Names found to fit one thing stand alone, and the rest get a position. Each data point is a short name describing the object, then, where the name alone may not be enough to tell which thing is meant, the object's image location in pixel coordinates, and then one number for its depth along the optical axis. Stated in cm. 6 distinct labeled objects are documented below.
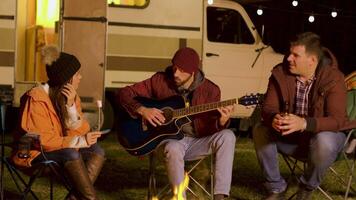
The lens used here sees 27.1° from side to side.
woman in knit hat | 415
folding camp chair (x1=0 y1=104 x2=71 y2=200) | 412
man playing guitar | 439
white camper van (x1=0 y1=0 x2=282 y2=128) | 844
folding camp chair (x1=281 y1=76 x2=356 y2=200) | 496
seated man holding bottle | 444
